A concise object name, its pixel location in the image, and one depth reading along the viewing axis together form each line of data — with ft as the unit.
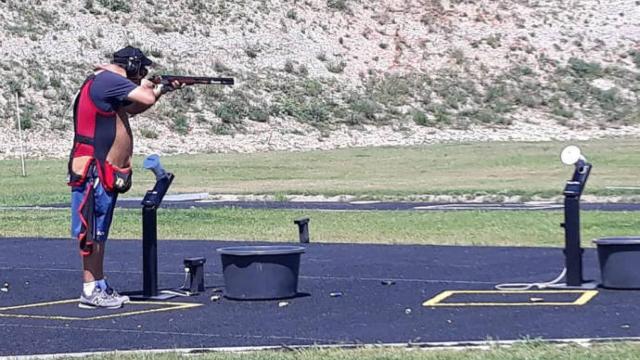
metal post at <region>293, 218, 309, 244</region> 58.85
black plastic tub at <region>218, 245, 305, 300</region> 39.68
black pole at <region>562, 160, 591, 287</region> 40.93
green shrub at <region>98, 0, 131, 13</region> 200.03
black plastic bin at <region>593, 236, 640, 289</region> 39.55
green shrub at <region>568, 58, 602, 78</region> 220.23
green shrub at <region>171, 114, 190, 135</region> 174.70
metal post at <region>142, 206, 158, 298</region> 40.81
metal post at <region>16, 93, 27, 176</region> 151.12
